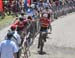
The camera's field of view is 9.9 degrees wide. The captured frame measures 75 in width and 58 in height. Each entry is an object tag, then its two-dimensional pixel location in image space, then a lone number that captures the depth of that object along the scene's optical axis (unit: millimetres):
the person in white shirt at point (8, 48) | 14453
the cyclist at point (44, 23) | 24375
